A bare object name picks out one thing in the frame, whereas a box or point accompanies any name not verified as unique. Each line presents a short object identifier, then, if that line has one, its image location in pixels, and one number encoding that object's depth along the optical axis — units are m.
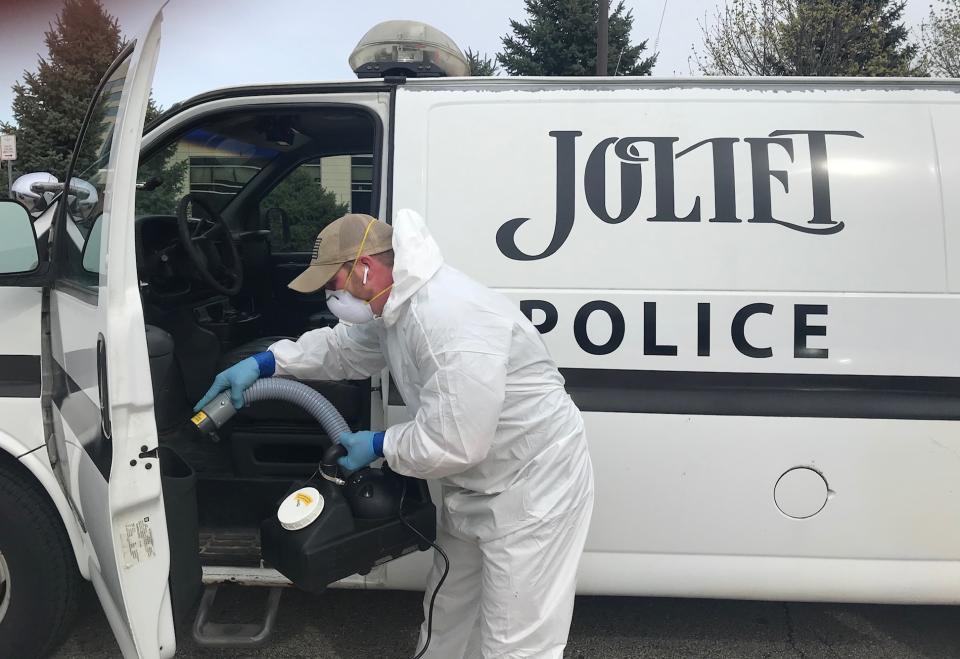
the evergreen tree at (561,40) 18.73
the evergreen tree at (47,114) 16.44
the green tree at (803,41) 13.74
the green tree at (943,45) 14.38
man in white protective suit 1.87
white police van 2.26
